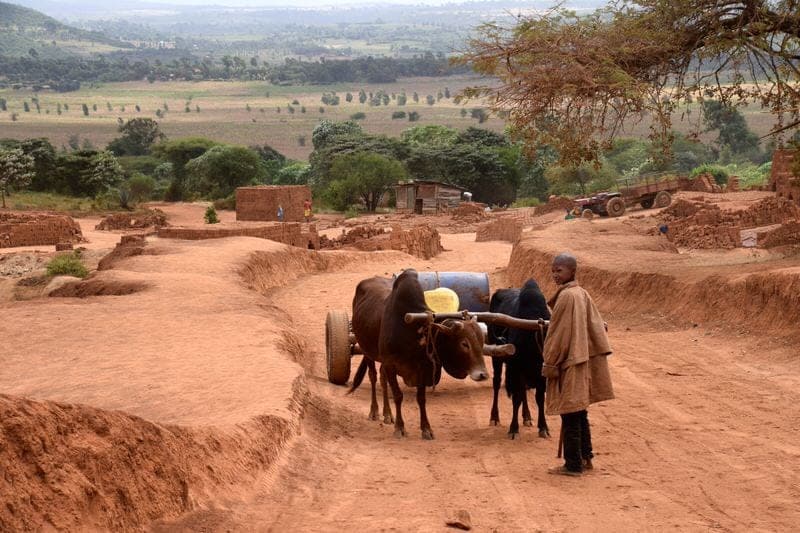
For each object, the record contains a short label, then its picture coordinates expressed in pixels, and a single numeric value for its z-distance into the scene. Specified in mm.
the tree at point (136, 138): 105438
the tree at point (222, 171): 73500
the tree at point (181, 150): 82938
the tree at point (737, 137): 87938
